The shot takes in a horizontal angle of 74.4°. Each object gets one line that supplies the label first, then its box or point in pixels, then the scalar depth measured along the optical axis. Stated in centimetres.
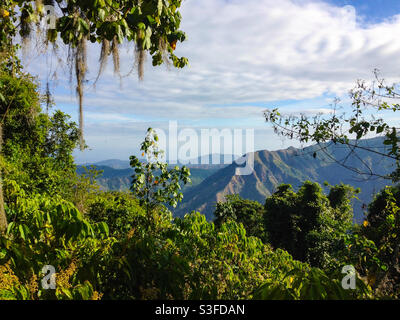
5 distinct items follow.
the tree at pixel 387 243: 374
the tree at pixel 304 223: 2325
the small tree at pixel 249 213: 3277
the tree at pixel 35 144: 1243
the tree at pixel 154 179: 644
